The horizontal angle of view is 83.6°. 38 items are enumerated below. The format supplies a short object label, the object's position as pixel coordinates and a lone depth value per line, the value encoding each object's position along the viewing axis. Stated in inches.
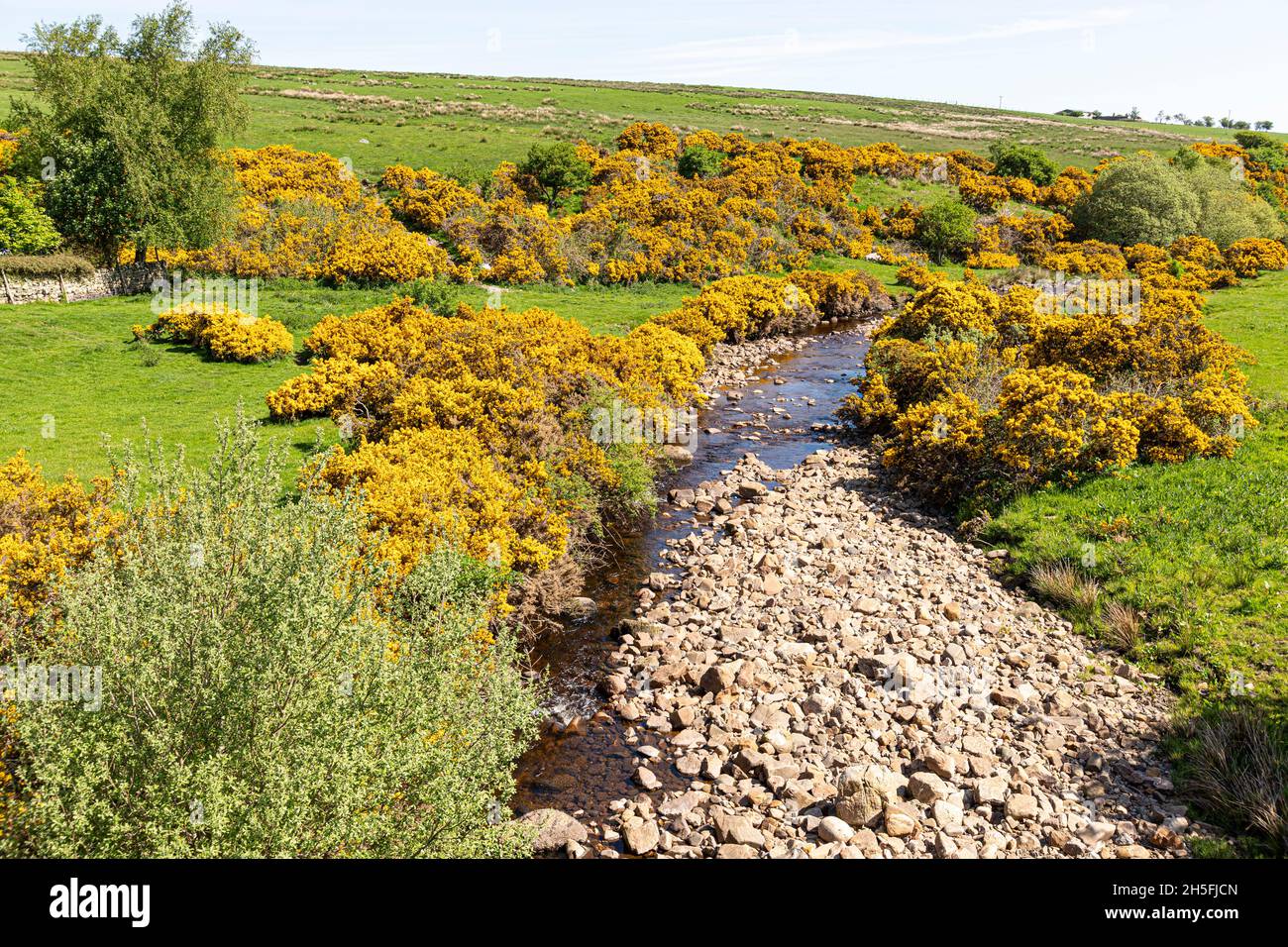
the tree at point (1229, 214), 2075.5
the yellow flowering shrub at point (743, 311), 1466.5
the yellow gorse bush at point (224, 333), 1026.7
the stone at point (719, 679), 567.8
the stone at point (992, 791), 444.5
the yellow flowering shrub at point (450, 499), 549.3
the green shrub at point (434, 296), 1269.7
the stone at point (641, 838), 428.5
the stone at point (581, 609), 676.1
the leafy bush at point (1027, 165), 2834.6
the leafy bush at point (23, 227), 1214.9
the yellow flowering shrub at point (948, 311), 1229.1
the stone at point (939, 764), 466.9
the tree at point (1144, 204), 2119.8
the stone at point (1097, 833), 411.5
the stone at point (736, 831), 429.7
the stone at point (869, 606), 659.4
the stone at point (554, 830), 427.5
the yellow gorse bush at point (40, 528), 433.1
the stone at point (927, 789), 446.9
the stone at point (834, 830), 425.4
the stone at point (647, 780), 481.1
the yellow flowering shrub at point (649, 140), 2625.5
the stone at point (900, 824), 426.3
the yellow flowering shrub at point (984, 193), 2566.4
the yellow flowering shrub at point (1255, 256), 1756.9
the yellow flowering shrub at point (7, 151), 1325.0
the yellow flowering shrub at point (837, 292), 1904.5
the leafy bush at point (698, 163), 2513.5
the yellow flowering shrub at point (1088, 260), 1957.4
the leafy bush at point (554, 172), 2146.9
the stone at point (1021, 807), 431.8
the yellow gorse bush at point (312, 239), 1411.2
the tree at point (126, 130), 1234.0
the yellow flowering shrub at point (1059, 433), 805.9
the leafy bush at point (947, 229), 2292.1
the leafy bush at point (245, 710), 248.1
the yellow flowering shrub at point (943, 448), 864.3
